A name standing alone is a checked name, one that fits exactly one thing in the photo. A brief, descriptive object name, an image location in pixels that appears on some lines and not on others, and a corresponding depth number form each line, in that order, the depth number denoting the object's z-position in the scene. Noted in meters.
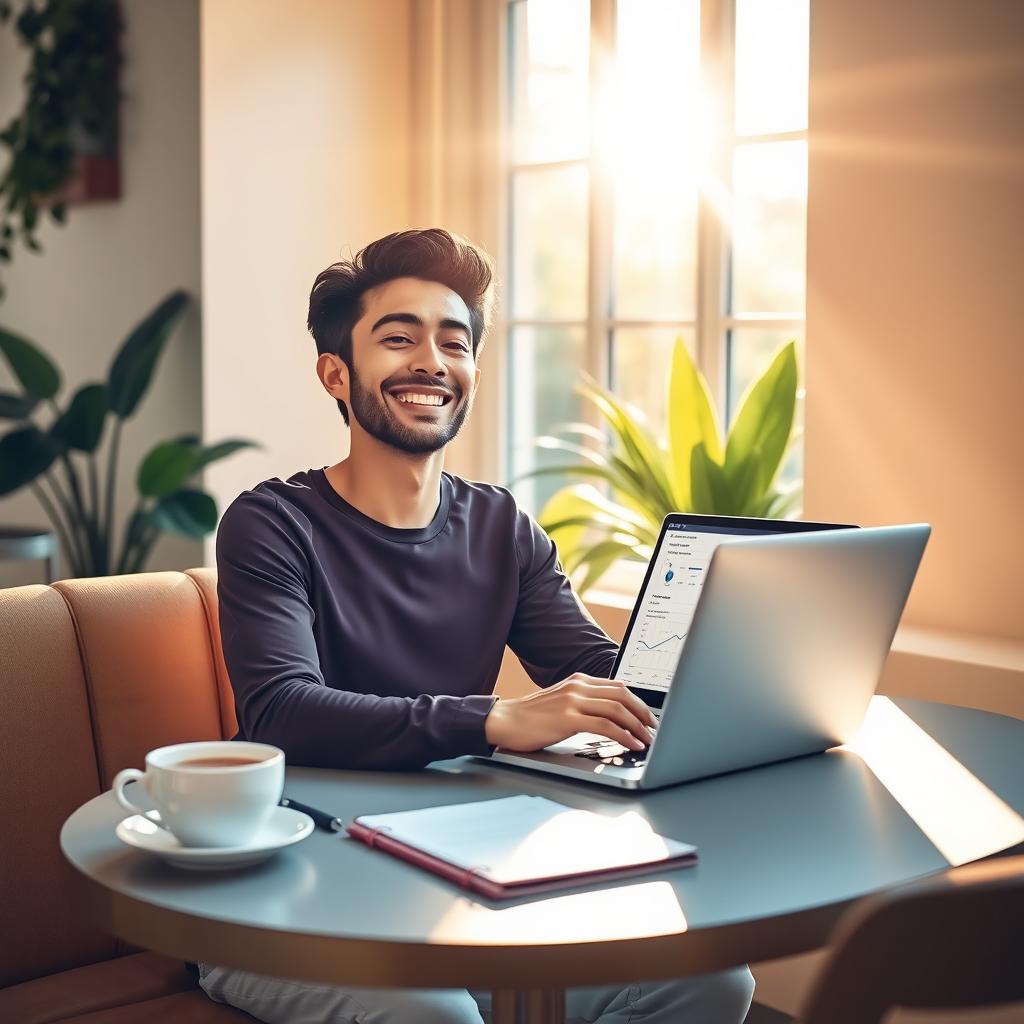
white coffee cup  1.07
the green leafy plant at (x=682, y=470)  2.48
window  2.95
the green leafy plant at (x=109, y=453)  3.38
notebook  1.04
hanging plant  3.83
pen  1.20
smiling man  1.42
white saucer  1.07
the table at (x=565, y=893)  0.94
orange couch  1.58
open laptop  1.23
